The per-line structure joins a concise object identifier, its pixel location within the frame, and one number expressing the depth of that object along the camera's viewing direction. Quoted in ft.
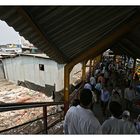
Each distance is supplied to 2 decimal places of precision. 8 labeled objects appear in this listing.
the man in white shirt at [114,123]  5.79
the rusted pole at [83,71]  22.71
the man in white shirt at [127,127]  5.80
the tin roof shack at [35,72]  31.20
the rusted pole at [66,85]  13.04
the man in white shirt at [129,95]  14.12
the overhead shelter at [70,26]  6.61
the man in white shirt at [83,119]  5.11
